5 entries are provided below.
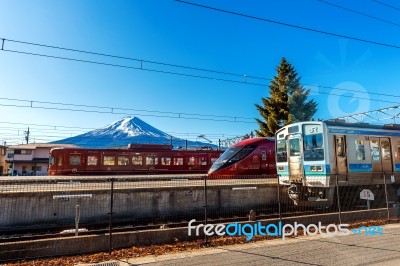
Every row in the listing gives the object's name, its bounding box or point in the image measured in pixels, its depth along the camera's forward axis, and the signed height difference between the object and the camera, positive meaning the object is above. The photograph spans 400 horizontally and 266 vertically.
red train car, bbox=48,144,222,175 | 24.34 +0.57
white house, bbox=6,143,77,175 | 49.53 +1.43
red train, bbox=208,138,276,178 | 18.59 +0.34
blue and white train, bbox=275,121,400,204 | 12.07 +0.36
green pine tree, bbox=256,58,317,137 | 35.66 +7.76
